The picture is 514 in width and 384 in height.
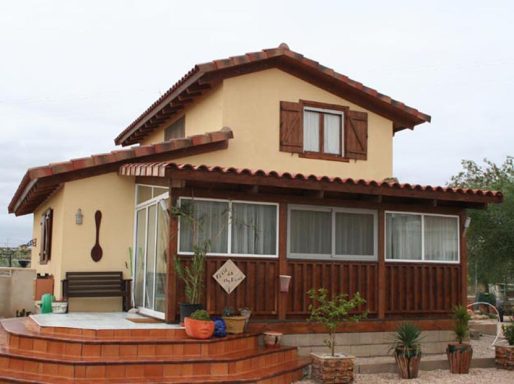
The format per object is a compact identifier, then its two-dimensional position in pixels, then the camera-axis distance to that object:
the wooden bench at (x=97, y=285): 12.26
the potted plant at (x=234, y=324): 10.39
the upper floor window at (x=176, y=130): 15.45
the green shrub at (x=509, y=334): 11.86
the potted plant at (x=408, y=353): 10.66
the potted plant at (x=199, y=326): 9.71
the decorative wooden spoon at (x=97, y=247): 12.63
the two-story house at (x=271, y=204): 11.19
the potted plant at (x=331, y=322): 9.98
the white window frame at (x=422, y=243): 12.45
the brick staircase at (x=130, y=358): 8.76
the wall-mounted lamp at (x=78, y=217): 12.47
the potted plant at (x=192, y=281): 10.33
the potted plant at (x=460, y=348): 11.30
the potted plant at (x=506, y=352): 11.68
